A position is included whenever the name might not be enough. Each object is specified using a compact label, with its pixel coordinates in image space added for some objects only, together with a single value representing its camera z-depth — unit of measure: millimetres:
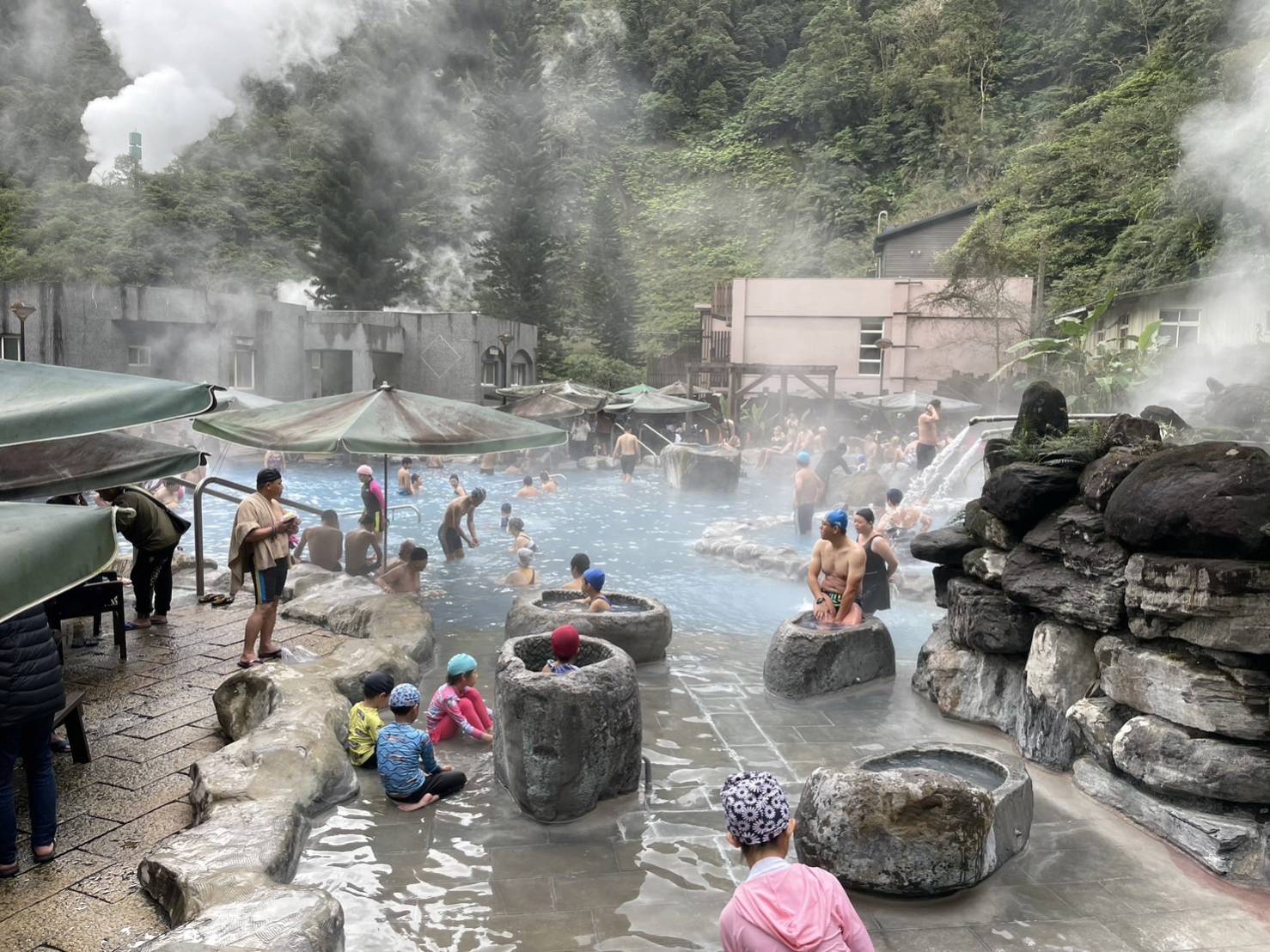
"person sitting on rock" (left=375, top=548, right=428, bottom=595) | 10219
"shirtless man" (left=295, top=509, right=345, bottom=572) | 11375
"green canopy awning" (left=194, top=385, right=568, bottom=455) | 8609
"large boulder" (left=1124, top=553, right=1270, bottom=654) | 4871
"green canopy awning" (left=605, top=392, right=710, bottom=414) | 23859
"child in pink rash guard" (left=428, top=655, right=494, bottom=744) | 6406
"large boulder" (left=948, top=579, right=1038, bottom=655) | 6641
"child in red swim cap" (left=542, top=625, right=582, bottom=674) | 5742
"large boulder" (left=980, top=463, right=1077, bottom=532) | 6520
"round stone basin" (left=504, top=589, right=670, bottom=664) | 7902
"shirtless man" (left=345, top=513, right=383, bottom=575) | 11125
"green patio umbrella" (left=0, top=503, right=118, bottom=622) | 2680
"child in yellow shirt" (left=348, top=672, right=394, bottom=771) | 5891
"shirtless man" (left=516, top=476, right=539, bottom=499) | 19344
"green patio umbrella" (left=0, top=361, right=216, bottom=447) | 4797
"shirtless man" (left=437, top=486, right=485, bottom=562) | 12852
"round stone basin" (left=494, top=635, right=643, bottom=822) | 5332
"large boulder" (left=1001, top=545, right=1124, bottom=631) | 5695
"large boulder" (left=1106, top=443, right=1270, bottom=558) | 4945
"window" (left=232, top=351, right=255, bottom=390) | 27062
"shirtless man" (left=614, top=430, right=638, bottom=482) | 22766
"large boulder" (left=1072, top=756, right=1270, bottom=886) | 4762
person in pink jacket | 2725
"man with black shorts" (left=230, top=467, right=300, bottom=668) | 7035
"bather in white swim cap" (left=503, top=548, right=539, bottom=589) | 11859
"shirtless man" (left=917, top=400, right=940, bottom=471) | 19344
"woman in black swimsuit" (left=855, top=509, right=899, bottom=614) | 8766
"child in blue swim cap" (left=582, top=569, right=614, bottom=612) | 8312
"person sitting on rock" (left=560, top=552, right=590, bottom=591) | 9047
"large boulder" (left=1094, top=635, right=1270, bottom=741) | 4855
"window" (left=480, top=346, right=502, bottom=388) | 30703
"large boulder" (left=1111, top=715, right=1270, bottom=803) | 4793
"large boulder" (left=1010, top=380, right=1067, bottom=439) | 7227
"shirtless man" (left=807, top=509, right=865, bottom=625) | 7836
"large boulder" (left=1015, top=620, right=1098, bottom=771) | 6070
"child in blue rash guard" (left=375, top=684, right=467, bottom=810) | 5477
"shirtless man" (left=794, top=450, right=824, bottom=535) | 15367
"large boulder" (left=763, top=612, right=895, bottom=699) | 7500
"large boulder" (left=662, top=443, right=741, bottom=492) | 20922
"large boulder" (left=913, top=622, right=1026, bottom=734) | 6809
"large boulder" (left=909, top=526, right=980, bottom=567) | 7496
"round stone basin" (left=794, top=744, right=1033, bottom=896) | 4539
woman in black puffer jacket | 4074
